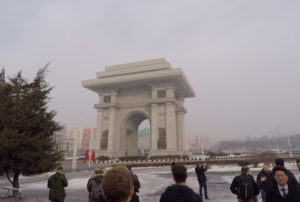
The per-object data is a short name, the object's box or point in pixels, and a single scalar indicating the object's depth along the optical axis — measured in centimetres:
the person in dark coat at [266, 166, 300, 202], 348
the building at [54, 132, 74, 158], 11402
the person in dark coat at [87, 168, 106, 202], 481
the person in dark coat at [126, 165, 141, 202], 638
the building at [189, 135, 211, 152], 19242
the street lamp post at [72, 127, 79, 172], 2670
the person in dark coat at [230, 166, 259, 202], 585
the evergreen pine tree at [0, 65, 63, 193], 968
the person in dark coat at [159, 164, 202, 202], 291
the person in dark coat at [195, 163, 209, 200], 1035
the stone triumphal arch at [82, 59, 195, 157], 4334
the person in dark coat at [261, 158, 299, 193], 372
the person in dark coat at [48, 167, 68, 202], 726
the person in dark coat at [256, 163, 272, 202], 709
